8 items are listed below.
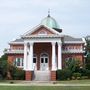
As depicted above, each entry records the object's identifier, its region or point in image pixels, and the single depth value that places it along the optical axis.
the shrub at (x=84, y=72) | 38.60
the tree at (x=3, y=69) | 37.48
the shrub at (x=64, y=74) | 37.08
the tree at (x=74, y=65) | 38.37
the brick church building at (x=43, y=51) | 38.92
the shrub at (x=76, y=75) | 36.84
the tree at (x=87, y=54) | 41.69
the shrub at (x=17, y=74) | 38.20
